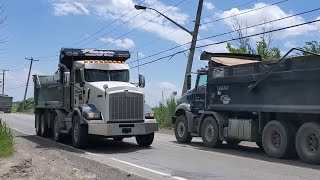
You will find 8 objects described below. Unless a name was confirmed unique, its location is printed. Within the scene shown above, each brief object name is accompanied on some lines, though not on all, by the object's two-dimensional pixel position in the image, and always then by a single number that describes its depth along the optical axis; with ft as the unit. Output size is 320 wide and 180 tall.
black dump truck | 41.88
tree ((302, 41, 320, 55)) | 92.26
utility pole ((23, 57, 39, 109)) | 296.14
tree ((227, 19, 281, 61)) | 127.95
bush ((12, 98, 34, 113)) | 286.87
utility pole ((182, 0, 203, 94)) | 95.40
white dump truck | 52.13
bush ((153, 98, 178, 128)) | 100.63
